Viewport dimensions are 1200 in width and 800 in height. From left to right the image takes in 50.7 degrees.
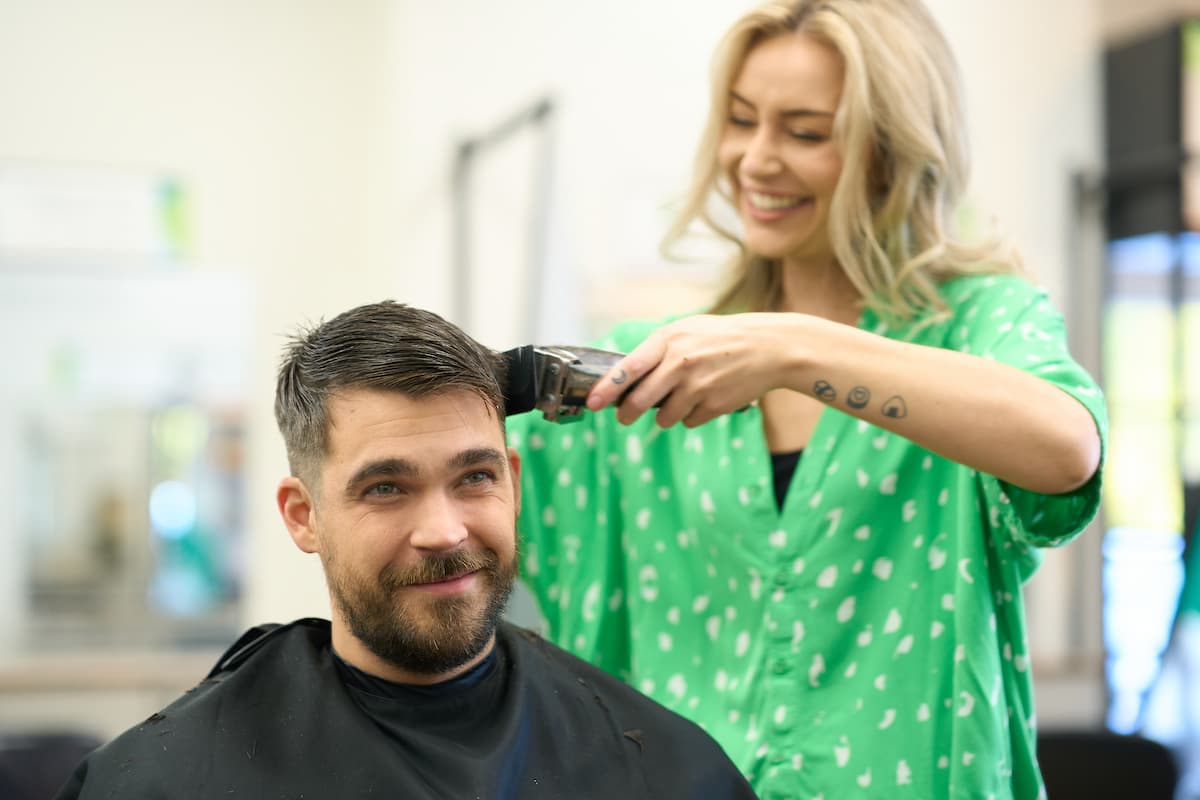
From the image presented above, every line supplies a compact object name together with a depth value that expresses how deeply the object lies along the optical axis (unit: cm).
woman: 138
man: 139
